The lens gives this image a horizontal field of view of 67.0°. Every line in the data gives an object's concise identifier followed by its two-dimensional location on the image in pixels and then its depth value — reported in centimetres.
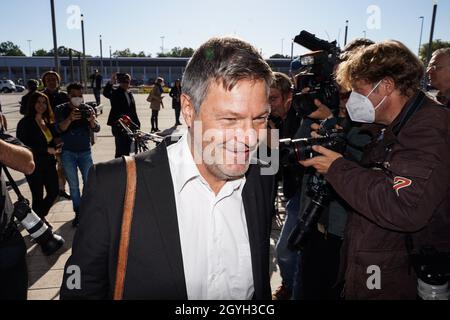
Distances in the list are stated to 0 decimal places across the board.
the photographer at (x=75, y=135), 514
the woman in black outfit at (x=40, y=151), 471
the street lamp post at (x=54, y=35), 1131
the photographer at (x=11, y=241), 202
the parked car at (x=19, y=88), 4813
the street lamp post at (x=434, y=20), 1753
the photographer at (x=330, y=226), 246
